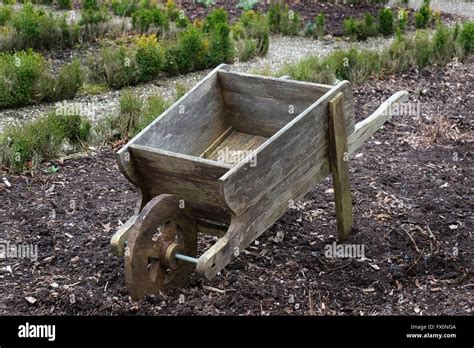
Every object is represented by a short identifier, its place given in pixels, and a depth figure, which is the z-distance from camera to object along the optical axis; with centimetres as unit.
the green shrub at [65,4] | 1152
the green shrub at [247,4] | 1157
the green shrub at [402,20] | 1040
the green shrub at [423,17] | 1064
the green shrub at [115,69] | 879
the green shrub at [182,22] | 1041
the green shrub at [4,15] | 1020
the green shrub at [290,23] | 1076
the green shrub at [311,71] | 824
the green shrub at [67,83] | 845
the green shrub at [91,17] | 1027
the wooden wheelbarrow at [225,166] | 462
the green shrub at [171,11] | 1102
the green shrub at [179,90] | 794
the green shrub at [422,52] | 893
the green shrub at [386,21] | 1042
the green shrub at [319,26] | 1059
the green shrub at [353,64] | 848
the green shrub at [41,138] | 670
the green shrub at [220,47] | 941
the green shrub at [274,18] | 1089
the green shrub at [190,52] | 920
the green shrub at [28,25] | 973
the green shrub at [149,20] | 1038
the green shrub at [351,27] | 1047
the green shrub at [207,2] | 1180
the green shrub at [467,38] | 923
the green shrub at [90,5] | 1077
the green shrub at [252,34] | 973
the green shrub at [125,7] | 1103
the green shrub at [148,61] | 891
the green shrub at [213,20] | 999
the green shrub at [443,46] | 903
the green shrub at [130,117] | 729
